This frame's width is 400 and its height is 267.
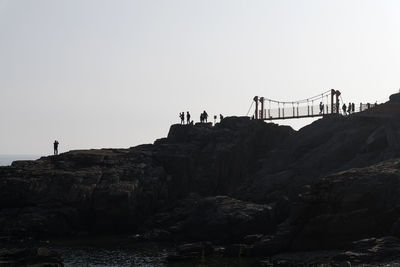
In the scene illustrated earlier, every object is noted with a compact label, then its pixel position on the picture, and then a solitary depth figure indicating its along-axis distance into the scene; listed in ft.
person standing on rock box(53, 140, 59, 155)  275.80
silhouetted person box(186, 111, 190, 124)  292.79
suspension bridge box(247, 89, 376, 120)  250.21
